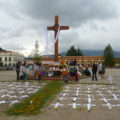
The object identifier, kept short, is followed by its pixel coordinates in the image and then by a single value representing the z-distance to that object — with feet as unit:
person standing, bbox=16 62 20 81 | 36.97
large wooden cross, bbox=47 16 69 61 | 46.14
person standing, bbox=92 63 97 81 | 38.68
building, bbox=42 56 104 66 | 222.45
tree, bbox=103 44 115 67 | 195.18
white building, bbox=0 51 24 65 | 265.12
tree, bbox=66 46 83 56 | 222.49
